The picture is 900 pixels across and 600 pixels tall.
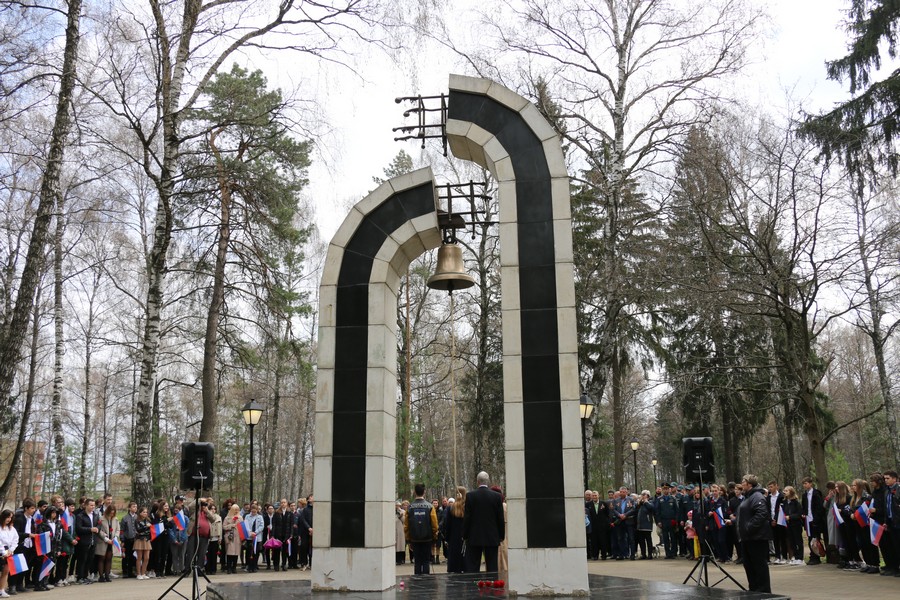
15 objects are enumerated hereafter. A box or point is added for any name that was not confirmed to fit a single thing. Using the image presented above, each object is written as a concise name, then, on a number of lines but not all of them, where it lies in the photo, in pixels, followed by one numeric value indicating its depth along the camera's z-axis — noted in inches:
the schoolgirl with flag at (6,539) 475.2
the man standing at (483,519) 409.1
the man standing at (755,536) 359.9
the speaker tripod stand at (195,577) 379.2
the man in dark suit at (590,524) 714.8
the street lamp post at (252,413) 672.4
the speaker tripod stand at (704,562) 387.0
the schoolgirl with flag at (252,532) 680.4
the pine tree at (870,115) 680.4
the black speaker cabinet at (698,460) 427.8
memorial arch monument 323.9
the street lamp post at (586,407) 653.9
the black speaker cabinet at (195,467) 422.2
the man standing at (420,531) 509.4
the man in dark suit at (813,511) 584.7
